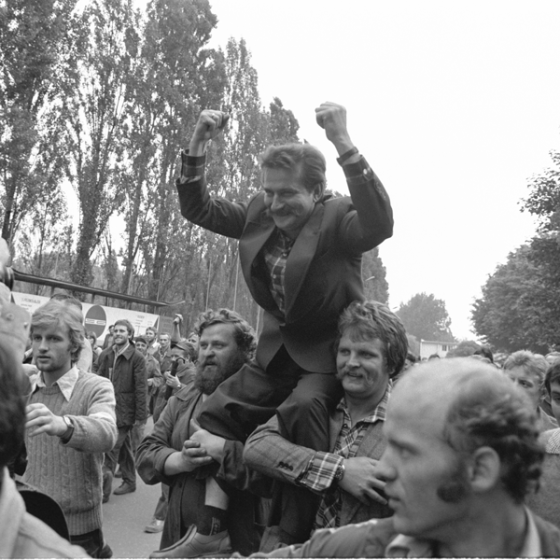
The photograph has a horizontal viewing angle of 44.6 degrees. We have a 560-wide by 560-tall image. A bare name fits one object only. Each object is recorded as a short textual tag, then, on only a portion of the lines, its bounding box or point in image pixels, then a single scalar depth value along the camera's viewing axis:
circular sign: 16.75
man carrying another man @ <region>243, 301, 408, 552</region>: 1.94
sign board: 14.57
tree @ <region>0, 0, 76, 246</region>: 18.83
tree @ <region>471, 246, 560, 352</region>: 28.27
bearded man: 2.47
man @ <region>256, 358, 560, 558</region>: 1.20
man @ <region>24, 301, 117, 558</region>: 2.91
